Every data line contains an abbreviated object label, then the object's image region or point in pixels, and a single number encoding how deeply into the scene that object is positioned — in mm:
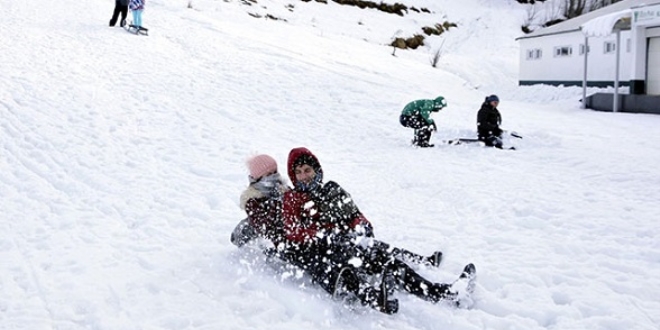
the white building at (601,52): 19422
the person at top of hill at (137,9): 19672
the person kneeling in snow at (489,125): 11205
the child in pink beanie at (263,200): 5328
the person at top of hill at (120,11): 20047
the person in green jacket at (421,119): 11180
